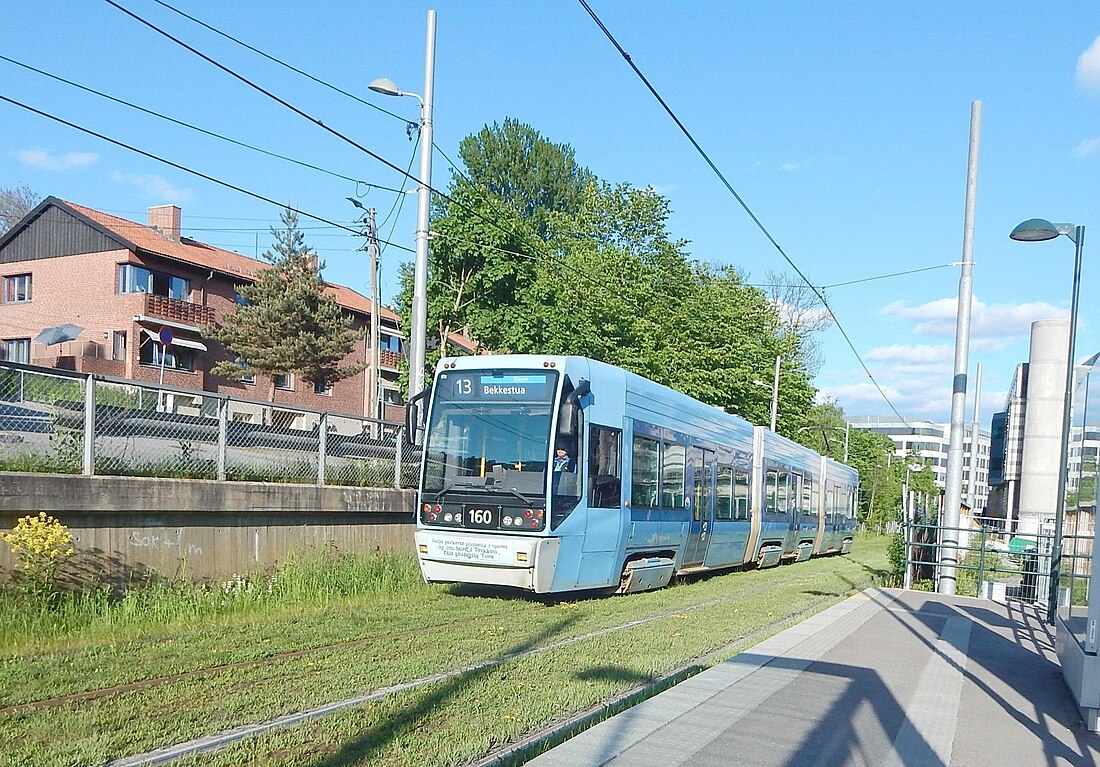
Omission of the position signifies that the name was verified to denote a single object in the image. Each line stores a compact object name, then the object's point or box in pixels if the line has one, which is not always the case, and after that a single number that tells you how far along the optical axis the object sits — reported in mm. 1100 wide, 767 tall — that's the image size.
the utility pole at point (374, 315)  39625
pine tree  46375
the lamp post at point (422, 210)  17750
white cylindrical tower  25500
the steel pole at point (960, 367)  17766
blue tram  12648
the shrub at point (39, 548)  9500
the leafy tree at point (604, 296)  29500
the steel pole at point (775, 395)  40812
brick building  45812
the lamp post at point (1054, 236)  11766
